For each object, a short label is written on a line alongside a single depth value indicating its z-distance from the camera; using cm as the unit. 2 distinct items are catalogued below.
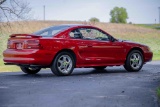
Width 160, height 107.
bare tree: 3309
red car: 1088
